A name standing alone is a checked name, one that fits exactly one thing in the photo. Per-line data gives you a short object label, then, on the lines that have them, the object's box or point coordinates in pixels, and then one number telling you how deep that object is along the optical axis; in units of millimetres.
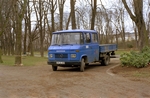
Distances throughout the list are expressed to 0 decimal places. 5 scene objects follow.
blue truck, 13891
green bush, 13531
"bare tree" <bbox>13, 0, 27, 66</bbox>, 19453
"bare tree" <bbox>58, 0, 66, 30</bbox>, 33919
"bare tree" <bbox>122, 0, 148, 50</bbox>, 16600
